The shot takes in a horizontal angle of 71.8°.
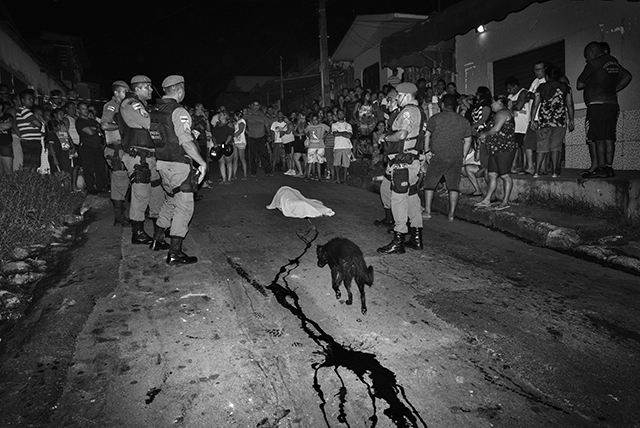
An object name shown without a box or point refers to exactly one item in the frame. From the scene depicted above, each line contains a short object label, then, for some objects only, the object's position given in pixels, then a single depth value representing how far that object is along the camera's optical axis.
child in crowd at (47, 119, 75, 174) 9.30
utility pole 17.12
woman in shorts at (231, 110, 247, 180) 11.42
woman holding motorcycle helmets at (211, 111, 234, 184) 11.00
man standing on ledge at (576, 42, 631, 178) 6.45
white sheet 7.08
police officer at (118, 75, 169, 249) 5.46
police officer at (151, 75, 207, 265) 4.75
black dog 3.73
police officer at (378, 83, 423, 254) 5.16
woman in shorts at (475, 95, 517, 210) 6.79
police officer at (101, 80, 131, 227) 6.14
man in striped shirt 8.45
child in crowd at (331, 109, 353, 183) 11.66
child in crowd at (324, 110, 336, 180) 12.06
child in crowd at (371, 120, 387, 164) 11.68
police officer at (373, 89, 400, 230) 5.63
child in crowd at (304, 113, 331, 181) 12.38
